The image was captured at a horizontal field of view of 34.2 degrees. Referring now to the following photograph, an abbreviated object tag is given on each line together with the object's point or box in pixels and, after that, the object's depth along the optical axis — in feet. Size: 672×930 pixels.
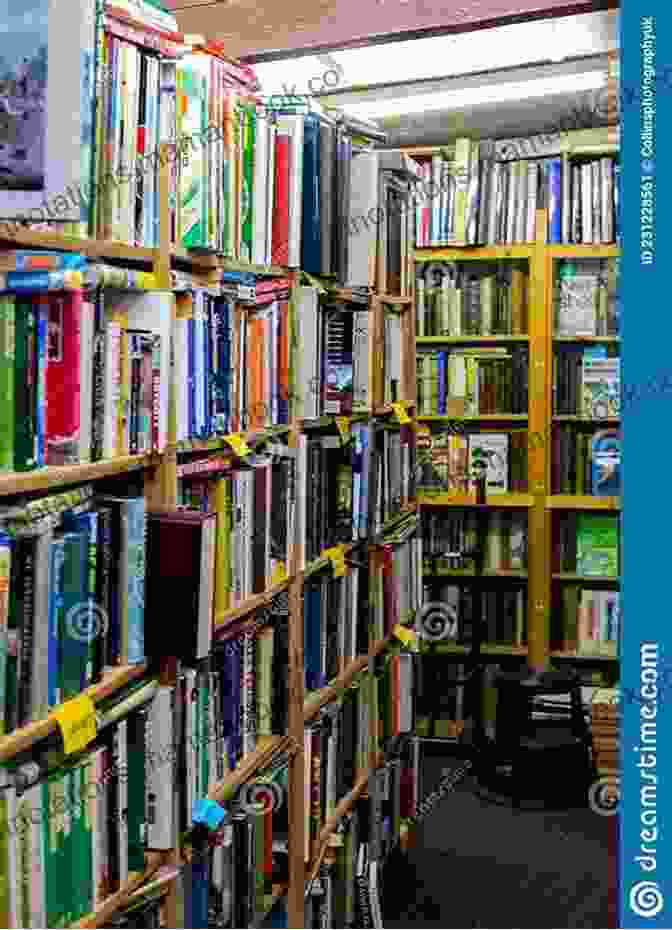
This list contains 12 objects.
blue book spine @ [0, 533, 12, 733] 4.64
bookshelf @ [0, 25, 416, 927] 5.48
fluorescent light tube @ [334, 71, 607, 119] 13.75
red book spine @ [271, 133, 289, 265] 8.00
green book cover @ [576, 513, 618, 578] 15.79
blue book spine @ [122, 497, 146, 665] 5.82
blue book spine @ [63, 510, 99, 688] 5.37
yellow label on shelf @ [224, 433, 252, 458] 7.16
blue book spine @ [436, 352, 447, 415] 16.37
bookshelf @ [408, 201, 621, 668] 15.57
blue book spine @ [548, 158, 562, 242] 15.64
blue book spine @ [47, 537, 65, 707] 5.06
